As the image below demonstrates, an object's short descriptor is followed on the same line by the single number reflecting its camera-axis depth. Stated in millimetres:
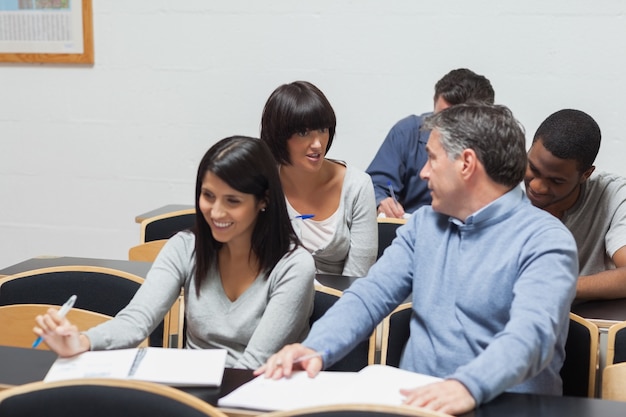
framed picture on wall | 4211
